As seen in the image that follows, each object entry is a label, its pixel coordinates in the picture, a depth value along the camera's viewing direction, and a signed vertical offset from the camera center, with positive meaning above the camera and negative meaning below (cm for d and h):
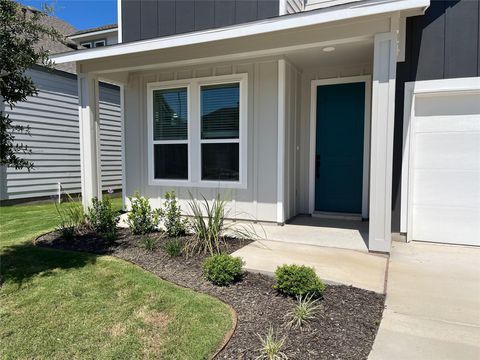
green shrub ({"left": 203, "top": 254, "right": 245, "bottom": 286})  333 -107
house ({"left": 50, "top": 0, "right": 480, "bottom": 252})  445 +98
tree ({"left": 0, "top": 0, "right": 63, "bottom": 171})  319 +112
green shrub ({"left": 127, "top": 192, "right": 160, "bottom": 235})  528 -85
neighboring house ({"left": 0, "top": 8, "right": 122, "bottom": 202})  865 +77
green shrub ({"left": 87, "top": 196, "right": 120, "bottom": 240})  525 -86
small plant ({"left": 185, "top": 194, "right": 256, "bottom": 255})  429 -94
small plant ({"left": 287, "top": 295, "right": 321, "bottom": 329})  260 -120
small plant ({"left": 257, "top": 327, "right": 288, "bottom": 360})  219 -125
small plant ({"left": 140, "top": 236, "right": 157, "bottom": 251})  447 -108
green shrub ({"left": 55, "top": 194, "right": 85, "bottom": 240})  507 -97
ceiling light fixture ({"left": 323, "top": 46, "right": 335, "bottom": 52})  507 +181
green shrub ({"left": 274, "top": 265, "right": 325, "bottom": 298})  295 -106
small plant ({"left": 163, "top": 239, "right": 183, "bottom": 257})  416 -106
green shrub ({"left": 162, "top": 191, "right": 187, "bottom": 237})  496 -86
